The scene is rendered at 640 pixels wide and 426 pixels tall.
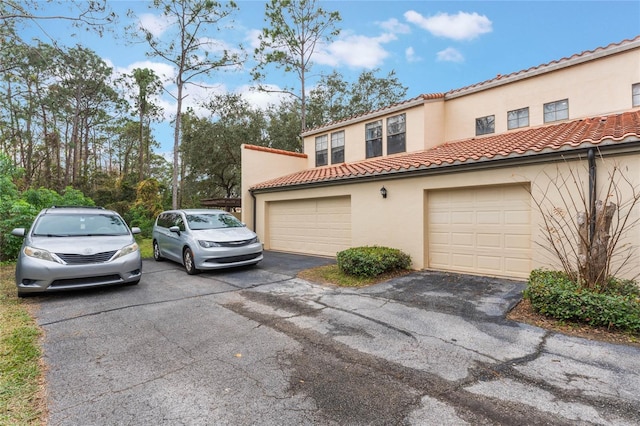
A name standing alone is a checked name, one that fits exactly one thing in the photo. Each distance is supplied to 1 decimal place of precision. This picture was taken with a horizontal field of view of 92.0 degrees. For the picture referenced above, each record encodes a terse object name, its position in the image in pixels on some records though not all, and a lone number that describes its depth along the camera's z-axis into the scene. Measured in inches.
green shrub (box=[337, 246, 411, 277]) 278.2
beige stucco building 237.9
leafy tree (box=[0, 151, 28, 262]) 341.4
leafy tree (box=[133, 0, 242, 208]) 609.9
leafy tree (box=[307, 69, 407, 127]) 839.1
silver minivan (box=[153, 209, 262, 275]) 295.8
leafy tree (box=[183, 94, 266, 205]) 786.2
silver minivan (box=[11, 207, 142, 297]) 204.5
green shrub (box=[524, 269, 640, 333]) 155.6
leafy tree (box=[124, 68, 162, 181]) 803.9
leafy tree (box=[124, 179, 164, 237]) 652.3
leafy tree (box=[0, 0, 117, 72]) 261.0
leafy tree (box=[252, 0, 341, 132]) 765.3
